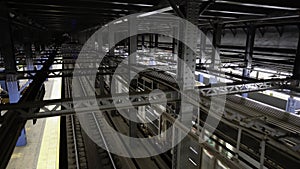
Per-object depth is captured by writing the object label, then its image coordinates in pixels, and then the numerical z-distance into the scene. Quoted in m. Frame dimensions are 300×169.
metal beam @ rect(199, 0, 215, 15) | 3.71
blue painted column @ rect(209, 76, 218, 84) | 12.05
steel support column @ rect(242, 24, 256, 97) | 9.33
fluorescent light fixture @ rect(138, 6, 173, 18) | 5.07
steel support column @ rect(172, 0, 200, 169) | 3.77
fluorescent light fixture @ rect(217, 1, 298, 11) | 5.10
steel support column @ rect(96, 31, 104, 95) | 14.65
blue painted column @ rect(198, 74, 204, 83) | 15.90
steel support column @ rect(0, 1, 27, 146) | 6.31
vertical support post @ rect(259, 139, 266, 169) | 3.08
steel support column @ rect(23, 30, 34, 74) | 12.17
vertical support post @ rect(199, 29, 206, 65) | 12.85
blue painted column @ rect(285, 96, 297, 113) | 8.62
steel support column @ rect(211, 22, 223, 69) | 8.71
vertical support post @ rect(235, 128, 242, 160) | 4.09
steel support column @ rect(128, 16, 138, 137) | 7.55
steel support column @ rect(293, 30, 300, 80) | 5.69
